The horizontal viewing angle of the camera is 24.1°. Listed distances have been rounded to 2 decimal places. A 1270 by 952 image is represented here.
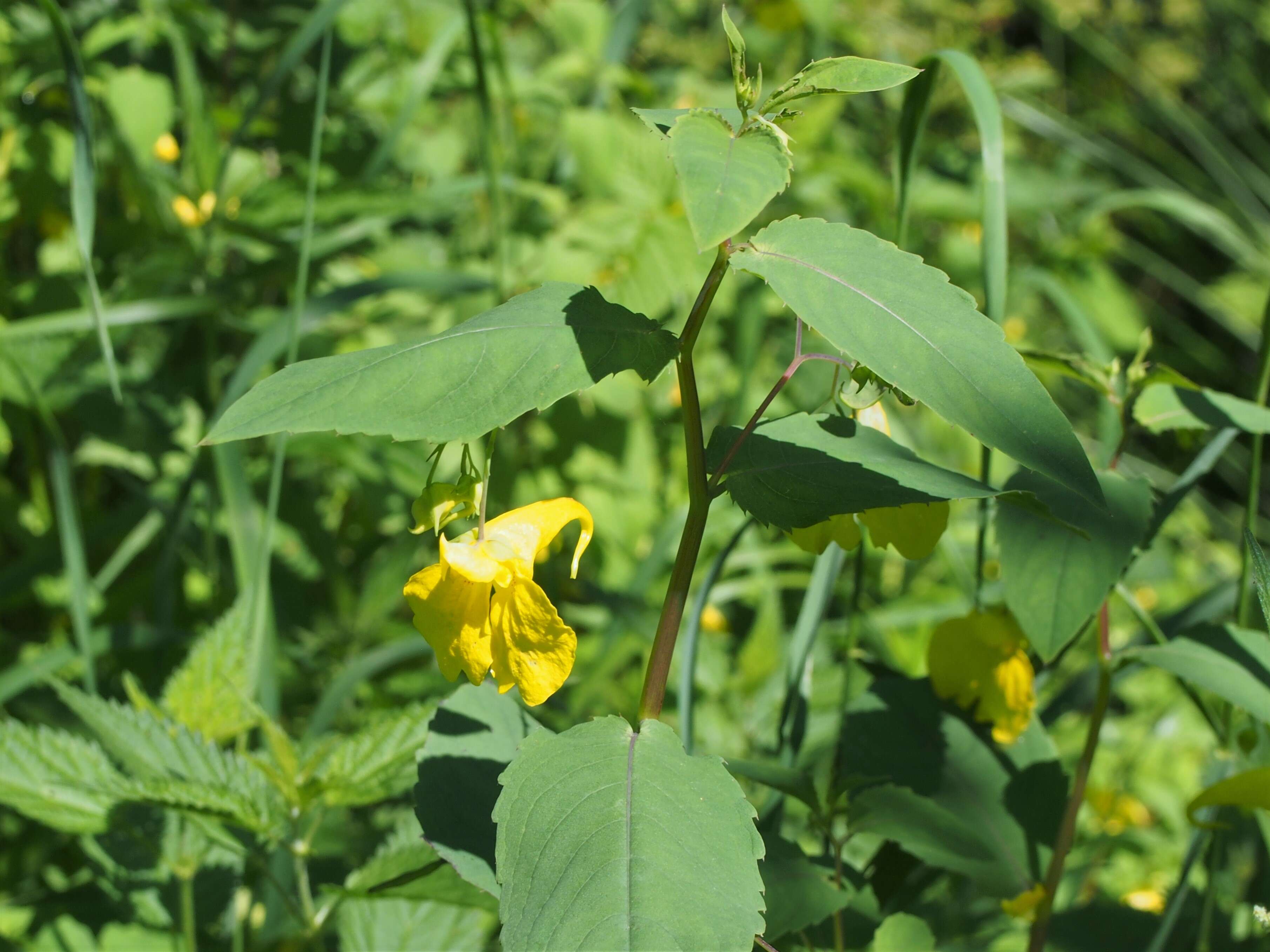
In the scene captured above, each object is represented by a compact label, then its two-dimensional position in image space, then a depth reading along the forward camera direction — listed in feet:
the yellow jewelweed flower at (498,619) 1.47
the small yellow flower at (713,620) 3.15
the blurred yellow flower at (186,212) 2.66
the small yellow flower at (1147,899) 2.57
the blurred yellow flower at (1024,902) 1.66
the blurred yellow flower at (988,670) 1.69
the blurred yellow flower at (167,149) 3.16
